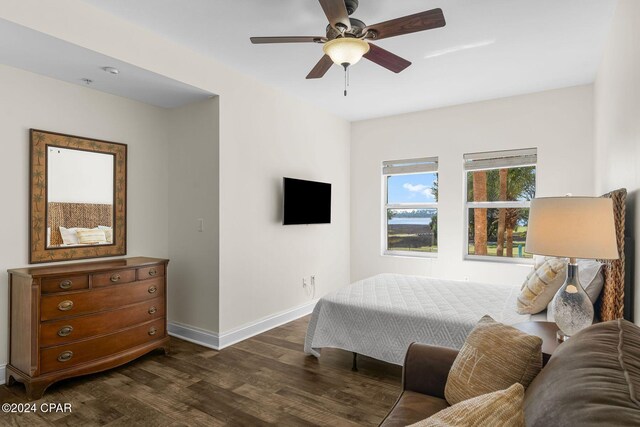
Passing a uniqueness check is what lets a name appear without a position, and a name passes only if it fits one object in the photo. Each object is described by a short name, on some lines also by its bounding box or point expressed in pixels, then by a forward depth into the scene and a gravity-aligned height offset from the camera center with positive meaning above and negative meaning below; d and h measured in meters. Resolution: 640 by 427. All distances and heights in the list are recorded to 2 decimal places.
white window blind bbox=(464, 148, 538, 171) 4.26 +0.71
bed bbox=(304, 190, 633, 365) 2.47 -0.72
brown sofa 0.64 -0.34
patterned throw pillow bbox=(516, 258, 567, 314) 2.45 -0.48
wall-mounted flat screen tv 4.11 +0.18
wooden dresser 2.55 -0.80
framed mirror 2.94 +0.16
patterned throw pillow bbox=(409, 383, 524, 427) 0.75 -0.42
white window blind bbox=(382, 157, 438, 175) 4.89 +0.71
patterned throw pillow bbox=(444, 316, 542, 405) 1.29 -0.55
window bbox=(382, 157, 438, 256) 4.98 +0.14
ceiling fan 2.00 +1.11
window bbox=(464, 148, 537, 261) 4.35 +0.21
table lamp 1.59 -0.09
